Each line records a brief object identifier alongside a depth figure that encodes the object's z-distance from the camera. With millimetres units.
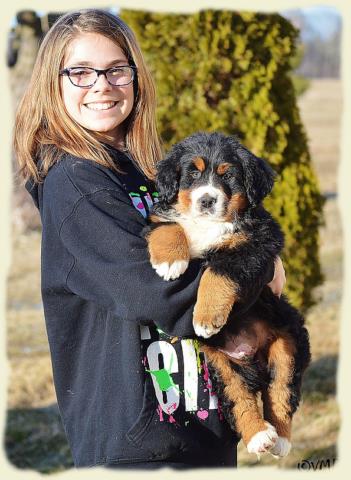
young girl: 2561
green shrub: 5660
